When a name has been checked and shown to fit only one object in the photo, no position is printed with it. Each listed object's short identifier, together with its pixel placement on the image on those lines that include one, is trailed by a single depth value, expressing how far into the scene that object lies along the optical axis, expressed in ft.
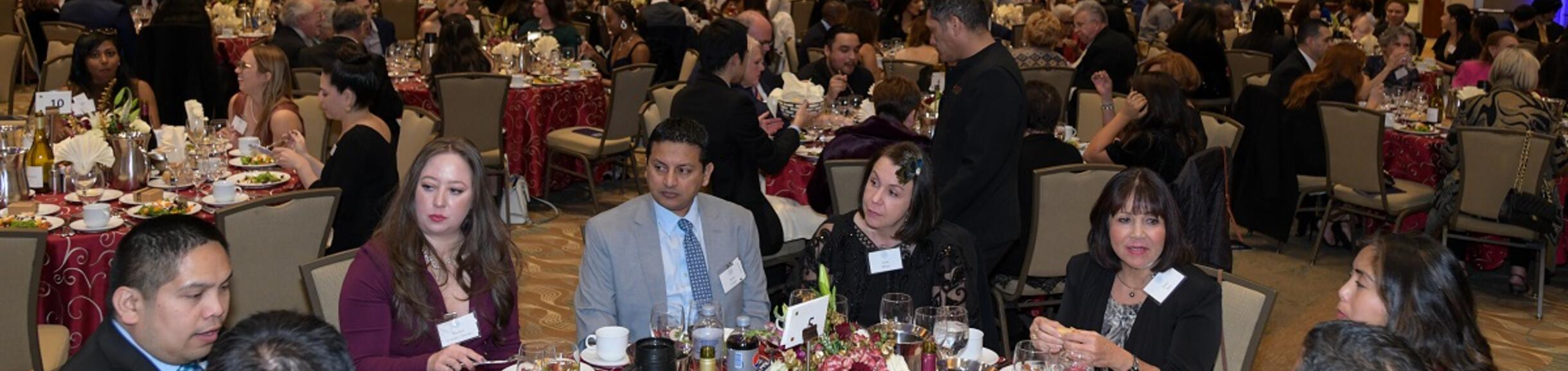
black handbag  20.52
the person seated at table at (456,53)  26.09
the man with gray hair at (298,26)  27.25
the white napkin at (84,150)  16.21
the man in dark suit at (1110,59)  29.50
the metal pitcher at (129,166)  16.81
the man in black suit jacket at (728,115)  16.69
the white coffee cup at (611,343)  10.36
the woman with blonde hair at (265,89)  19.45
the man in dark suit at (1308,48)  26.40
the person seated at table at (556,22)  32.01
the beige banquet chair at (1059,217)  16.56
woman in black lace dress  12.78
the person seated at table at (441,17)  33.86
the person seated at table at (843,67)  26.63
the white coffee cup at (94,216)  14.88
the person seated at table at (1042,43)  28.17
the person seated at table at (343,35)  25.88
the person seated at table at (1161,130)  18.65
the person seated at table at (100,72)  21.56
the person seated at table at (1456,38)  35.19
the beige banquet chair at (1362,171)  22.13
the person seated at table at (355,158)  16.11
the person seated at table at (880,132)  18.11
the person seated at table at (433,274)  10.66
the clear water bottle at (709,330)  10.07
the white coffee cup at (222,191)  16.14
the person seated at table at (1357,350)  7.40
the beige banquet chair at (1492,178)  20.33
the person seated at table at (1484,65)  29.35
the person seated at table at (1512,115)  21.30
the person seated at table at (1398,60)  28.22
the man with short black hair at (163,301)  8.71
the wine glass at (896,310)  10.64
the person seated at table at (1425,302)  9.46
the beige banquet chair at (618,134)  25.71
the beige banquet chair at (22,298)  12.95
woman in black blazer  11.35
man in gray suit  12.30
